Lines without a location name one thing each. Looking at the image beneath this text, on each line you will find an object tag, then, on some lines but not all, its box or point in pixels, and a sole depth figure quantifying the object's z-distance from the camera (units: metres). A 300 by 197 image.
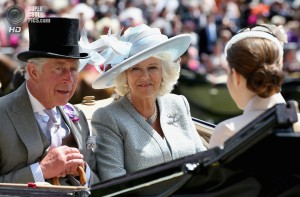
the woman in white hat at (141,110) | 9.26
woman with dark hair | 7.35
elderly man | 8.56
